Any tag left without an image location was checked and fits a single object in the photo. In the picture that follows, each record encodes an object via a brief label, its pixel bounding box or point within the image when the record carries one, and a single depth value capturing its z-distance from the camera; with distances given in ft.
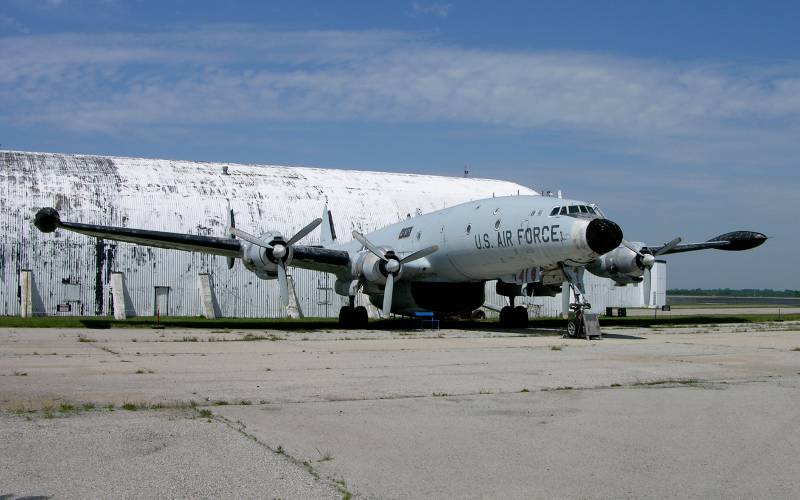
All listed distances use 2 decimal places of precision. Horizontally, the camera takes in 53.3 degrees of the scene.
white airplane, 83.30
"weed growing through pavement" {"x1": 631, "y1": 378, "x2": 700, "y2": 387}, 43.88
